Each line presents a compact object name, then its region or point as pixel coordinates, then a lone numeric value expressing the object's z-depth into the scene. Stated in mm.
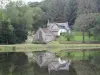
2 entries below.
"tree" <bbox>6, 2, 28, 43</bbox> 70375
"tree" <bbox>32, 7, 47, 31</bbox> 94925
